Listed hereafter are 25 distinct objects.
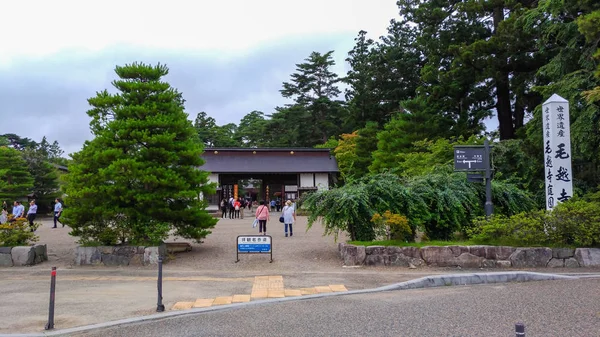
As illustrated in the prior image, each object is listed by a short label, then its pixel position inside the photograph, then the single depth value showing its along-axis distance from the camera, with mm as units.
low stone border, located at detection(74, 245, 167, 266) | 11344
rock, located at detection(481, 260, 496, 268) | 10156
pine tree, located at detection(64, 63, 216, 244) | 11766
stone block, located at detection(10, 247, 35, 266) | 11336
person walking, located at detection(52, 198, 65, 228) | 21625
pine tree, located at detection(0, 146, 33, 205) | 30844
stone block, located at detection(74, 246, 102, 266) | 11438
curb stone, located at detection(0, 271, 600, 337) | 7256
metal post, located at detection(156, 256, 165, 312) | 6655
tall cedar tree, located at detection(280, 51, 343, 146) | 49719
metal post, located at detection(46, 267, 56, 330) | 5871
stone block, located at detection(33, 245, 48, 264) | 11656
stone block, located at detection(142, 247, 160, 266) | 11328
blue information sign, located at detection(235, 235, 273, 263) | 11305
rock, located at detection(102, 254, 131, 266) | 11375
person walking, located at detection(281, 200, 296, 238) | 16359
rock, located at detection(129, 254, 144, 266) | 11375
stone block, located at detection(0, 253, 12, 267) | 11375
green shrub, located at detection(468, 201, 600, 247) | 10141
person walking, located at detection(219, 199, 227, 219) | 30594
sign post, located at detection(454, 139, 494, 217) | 12266
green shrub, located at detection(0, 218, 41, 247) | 11688
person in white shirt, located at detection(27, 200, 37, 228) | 19903
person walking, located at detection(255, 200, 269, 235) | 16656
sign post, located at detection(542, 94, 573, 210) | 11633
